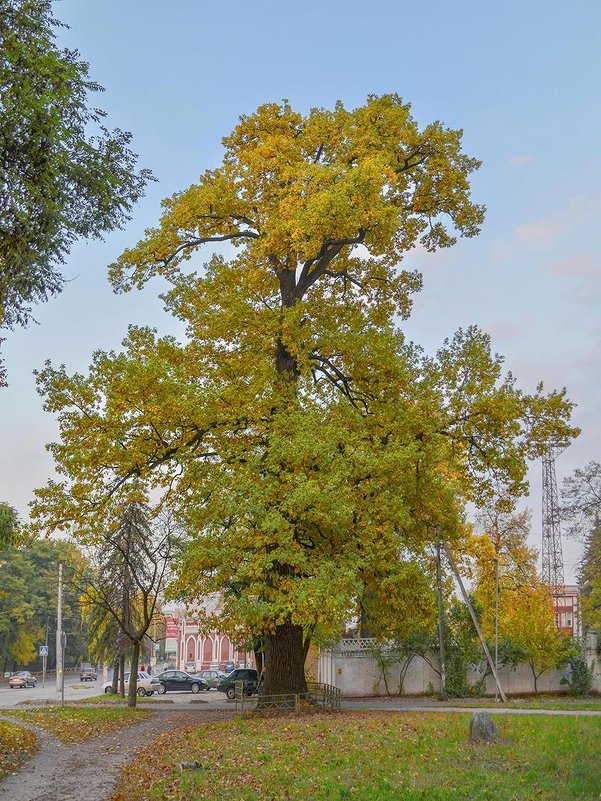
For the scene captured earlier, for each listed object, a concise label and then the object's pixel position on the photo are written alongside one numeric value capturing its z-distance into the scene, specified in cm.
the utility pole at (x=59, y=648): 3222
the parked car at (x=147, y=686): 4362
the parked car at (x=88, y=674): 7095
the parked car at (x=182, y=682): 4588
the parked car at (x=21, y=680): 5612
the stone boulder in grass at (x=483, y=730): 1286
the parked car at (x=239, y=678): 3656
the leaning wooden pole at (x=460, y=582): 2479
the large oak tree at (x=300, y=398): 1817
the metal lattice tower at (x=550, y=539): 5975
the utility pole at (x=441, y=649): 3053
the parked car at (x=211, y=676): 4691
